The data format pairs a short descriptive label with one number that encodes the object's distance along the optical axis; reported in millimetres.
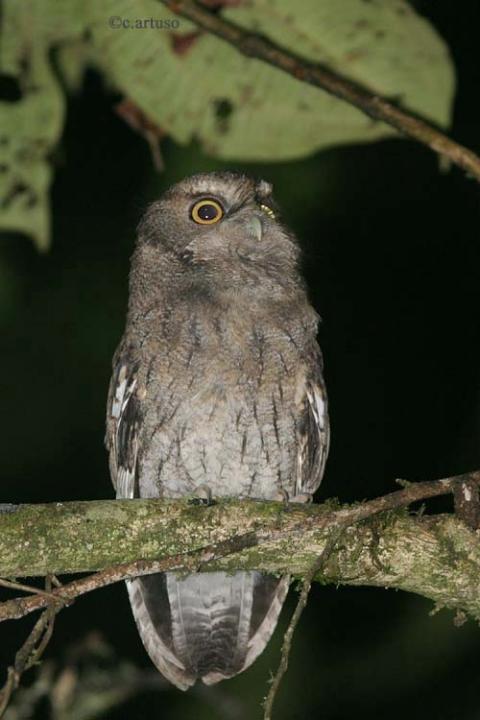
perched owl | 6848
